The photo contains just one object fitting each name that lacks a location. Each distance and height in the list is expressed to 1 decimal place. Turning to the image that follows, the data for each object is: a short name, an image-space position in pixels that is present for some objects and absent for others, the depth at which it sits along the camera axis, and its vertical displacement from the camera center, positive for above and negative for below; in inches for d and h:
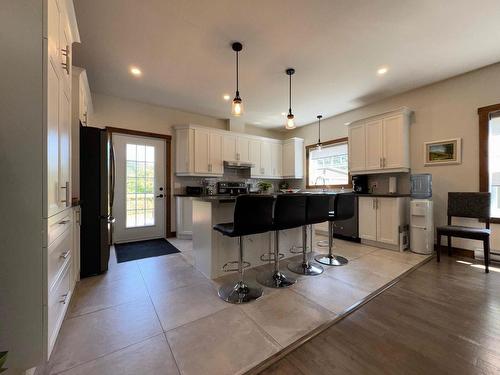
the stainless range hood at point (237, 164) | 192.7 +20.0
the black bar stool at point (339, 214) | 111.3 -14.8
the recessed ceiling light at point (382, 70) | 121.5 +66.6
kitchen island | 97.0 -27.2
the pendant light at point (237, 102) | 100.5 +39.9
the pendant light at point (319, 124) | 202.1 +61.7
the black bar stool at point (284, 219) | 86.1 -13.6
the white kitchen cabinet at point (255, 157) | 210.5 +29.1
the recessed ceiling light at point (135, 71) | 121.3 +66.9
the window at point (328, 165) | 194.7 +20.7
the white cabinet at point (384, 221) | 139.1 -23.9
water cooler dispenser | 131.8 -21.9
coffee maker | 168.4 +1.3
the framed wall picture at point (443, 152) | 130.5 +21.5
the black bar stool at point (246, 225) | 75.2 -14.4
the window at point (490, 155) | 120.3 +17.1
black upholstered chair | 106.2 -15.7
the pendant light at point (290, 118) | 121.1 +38.3
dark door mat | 130.1 -42.4
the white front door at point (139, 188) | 160.9 -1.4
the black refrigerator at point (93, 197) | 96.7 -5.0
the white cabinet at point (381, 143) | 144.6 +30.5
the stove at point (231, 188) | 194.4 -1.8
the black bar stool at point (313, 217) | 97.0 -14.5
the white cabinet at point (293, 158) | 223.5 +29.4
